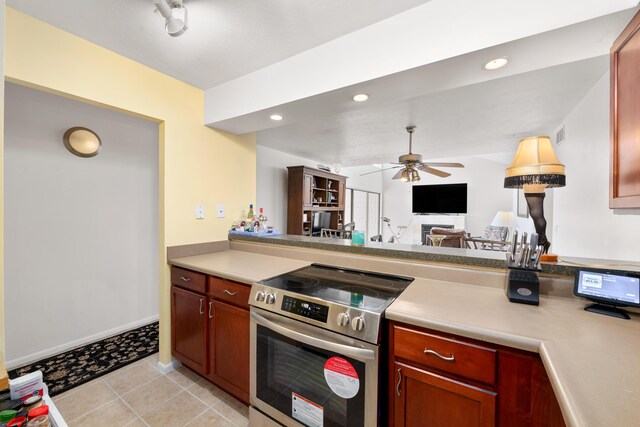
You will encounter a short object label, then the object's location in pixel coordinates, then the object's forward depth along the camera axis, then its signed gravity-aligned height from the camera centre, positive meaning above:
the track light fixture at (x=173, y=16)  1.21 +0.93
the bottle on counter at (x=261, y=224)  2.61 -0.11
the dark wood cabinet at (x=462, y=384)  0.88 -0.62
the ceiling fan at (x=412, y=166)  3.32 +0.65
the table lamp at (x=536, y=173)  1.26 +0.20
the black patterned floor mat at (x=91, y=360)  1.91 -1.21
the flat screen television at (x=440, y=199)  6.66 +0.40
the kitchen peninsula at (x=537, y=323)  0.60 -0.41
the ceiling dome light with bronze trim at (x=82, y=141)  2.23 +0.61
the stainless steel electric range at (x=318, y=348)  1.11 -0.64
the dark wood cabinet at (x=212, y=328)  1.61 -0.79
